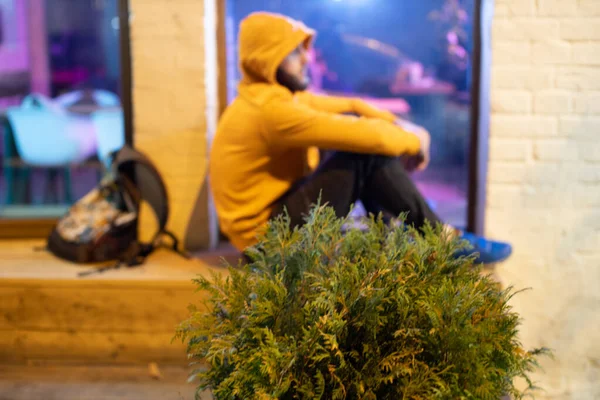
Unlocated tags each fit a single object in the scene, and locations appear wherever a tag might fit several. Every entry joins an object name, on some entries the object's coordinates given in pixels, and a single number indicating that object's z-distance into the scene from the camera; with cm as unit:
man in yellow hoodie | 191
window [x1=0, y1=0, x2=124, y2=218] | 281
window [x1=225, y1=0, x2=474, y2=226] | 263
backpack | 222
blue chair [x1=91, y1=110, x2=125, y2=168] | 265
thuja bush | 83
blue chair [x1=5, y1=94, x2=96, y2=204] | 286
